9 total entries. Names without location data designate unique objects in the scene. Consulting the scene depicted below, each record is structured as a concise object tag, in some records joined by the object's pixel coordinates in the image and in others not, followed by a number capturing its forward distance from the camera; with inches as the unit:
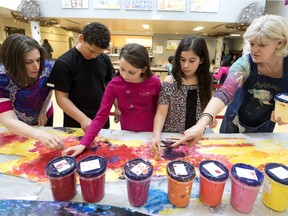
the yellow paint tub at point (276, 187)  26.8
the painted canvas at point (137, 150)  38.0
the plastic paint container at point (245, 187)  26.6
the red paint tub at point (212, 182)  27.3
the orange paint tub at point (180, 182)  27.2
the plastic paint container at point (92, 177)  27.4
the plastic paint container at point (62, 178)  27.5
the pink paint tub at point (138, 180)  27.3
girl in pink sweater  46.0
